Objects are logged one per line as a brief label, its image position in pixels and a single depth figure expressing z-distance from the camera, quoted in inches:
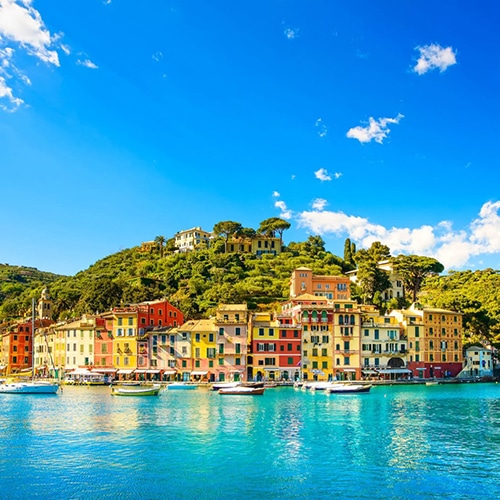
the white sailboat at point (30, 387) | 2367.1
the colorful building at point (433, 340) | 2876.5
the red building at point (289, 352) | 2688.0
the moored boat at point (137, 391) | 2180.1
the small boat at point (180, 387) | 2442.2
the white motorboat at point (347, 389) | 2246.6
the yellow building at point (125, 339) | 2824.8
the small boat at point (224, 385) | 2316.7
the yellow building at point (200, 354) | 2691.9
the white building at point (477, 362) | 2962.6
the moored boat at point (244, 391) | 2186.6
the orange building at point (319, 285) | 3336.6
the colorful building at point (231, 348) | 2667.3
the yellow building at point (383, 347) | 2797.7
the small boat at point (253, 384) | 2349.8
